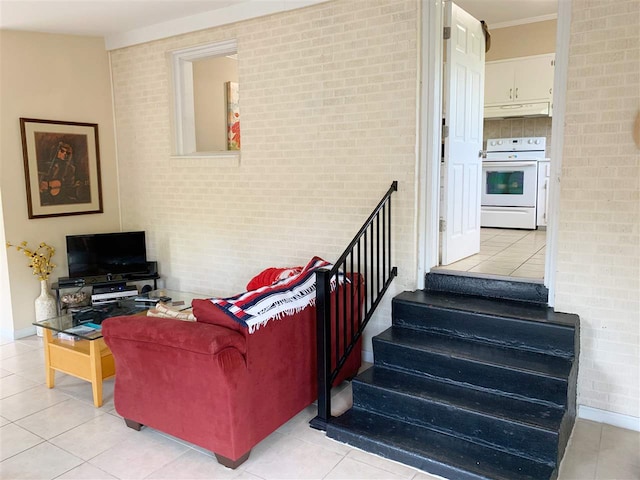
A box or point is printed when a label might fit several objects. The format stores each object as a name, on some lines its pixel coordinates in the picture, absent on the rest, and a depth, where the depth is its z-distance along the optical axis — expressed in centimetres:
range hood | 591
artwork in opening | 559
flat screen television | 464
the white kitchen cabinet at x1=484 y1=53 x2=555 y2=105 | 587
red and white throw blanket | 244
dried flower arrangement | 443
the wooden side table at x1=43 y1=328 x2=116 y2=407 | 317
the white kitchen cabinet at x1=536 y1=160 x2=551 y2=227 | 585
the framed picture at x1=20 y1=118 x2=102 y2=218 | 448
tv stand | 452
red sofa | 238
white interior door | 364
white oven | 588
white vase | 446
